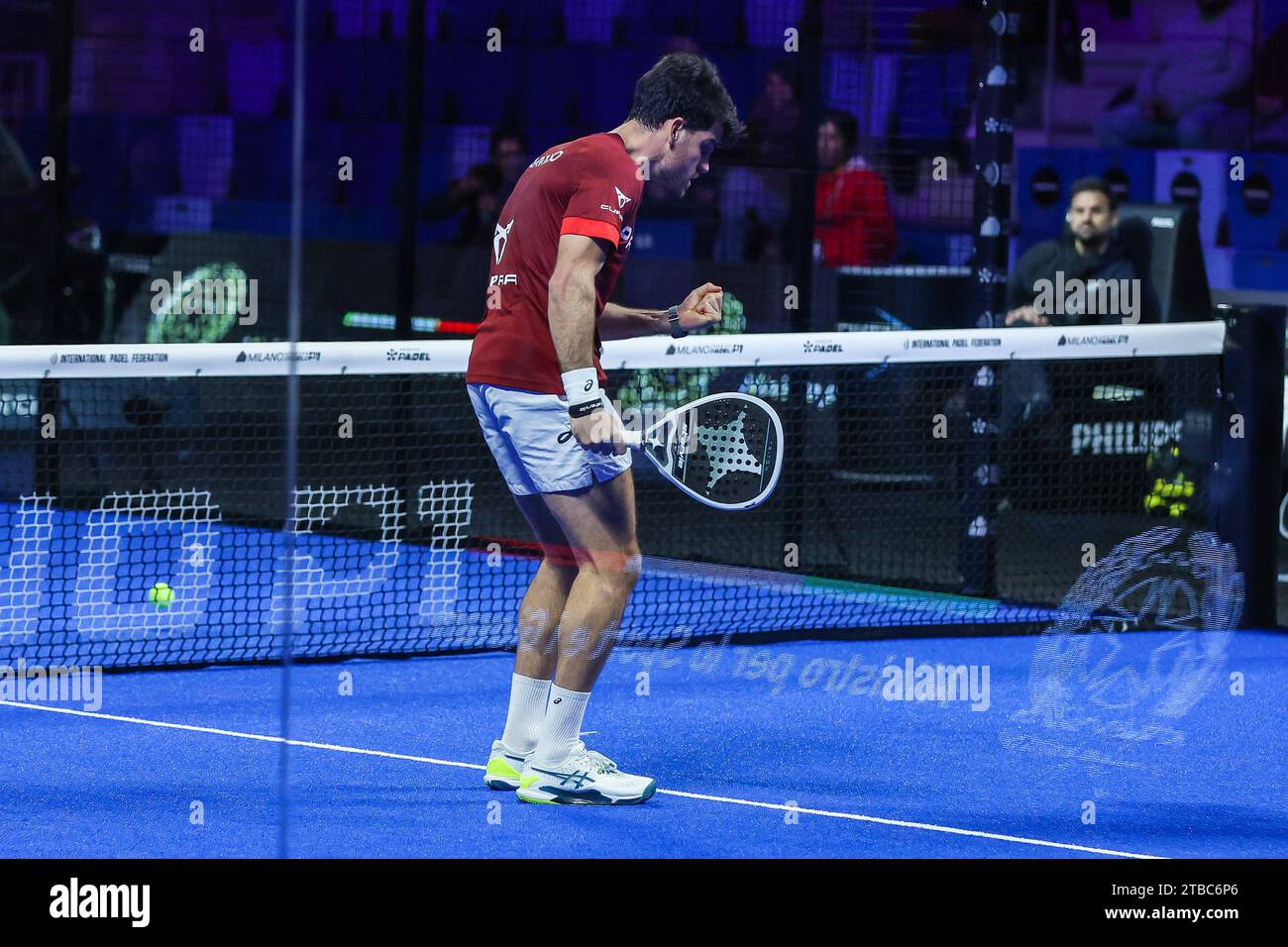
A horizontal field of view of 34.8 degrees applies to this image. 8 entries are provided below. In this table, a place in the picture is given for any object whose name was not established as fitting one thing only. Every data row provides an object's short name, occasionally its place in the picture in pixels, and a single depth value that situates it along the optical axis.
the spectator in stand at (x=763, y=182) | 9.04
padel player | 5.26
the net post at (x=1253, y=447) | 8.39
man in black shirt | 9.38
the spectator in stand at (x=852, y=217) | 9.33
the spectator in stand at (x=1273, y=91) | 12.81
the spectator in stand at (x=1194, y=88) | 12.91
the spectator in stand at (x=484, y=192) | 10.03
